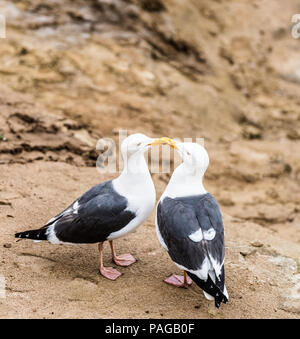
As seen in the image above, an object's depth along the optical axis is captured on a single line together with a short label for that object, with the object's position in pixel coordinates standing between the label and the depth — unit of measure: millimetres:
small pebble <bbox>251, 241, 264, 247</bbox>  5023
